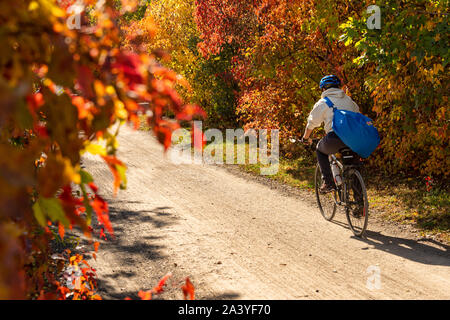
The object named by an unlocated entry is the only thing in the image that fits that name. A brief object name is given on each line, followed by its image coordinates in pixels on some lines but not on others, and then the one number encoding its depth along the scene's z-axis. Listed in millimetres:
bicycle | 12484
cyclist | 13039
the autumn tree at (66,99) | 2148
